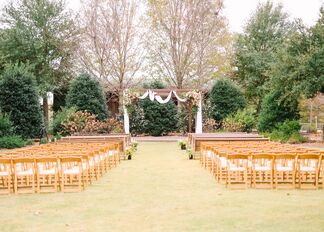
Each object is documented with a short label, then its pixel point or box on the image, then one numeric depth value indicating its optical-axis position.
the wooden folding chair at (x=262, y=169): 10.73
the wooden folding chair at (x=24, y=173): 10.39
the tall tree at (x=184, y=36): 40.72
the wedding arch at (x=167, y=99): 30.52
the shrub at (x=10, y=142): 26.05
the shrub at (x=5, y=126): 27.12
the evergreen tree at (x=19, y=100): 29.52
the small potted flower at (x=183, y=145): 24.42
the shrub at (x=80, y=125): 29.33
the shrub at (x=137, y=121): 35.69
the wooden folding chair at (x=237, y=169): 10.75
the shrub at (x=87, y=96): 34.38
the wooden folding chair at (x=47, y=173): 10.43
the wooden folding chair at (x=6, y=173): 10.39
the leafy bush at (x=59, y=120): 30.71
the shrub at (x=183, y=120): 36.03
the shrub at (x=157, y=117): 36.41
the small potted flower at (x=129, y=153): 19.31
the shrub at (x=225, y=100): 36.75
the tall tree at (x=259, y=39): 43.82
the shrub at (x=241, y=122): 33.31
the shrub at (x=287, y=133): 29.27
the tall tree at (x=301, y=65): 27.16
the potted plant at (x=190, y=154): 18.98
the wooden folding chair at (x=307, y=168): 10.65
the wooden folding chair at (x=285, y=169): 10.63
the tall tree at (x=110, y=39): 40.16
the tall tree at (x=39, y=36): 37.74
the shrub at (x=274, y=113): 32.47
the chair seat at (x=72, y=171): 10.74
